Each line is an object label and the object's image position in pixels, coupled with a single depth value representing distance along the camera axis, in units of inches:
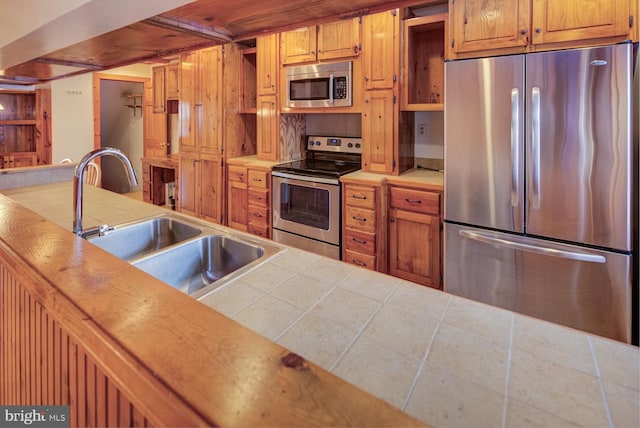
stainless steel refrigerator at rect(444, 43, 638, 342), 76.8
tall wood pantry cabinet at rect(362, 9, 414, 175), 114.8
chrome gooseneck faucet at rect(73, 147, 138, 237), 58.2
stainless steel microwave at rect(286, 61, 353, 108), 127.2
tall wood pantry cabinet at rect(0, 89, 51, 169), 231.6
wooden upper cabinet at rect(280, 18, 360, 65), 123.3
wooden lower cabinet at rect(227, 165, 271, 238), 143.3
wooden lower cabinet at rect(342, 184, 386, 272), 114.7
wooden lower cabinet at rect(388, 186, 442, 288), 107.0
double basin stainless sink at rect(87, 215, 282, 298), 60.6
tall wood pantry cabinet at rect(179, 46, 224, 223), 157.2
